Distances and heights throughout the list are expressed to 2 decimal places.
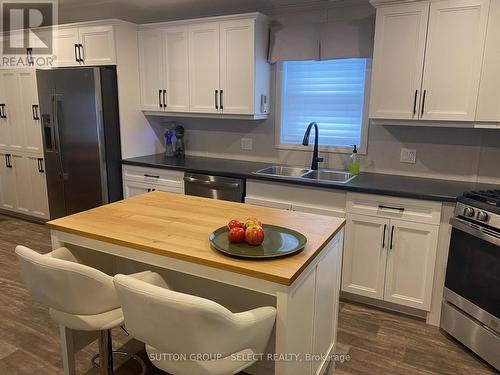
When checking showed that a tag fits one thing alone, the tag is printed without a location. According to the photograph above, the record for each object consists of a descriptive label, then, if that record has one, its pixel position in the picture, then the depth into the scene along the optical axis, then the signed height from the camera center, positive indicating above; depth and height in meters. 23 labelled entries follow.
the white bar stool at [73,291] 1.38 -0.66
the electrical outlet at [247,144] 3.79 -0.24
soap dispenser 3.18 -0.34
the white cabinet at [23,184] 4.37 -0.80
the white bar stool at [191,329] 1.12 -0.67
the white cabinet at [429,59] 2.45 +0.43
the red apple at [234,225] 1.58 -0.44
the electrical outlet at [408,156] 3.08 -0.27
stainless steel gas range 2.11 -0.90
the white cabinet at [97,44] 3.55 +0.70
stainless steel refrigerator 3.52 -0.15
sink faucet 3.25 -0.30
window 3.27 +0.18
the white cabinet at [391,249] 2.51 -0.88
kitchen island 1.37 -0.53
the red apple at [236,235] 1.53 -0.46
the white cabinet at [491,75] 2.37 +0.31
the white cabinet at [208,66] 3.29 +0.49
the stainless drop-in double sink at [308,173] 3.18 -0.45
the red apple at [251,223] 1.57 -0.43
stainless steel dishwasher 3.13 -0.57
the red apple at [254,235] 1.52 -0.46
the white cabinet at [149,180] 3.48 -0.58
